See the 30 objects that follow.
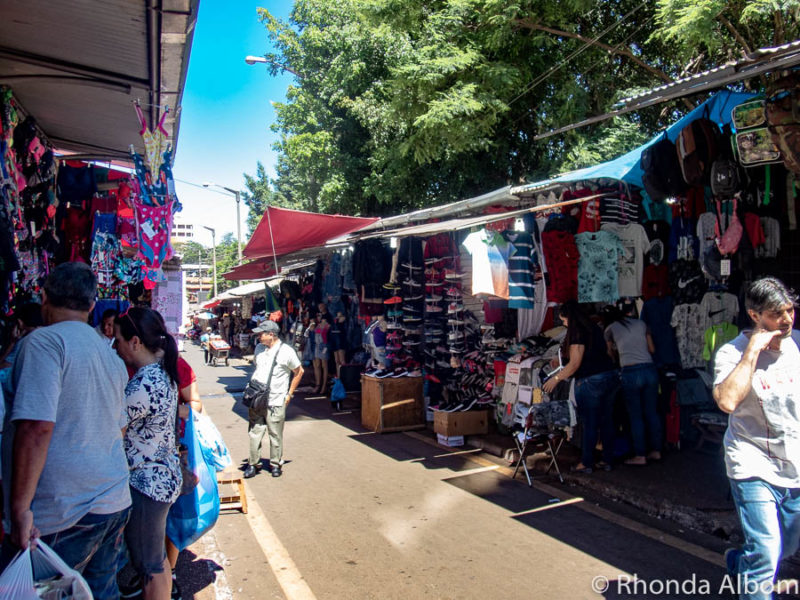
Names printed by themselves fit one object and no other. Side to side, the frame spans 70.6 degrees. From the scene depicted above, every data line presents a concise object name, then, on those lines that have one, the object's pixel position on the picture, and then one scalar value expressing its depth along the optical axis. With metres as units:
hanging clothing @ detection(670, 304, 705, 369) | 6.48
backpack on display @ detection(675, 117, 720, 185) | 5.33
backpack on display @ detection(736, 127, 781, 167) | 4.59
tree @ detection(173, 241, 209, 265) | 96.56
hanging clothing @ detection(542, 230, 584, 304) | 6.67
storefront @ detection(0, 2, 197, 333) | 3.95
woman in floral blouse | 3.12
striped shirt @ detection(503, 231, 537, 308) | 6.95
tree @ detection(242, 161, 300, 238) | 41.19
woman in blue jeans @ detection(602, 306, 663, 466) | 6.62
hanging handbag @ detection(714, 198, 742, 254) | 5.60
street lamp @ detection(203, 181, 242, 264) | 27.58
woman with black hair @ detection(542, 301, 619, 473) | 6.48
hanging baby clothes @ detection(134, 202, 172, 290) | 5.80
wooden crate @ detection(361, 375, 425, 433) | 9.48
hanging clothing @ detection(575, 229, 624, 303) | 6.51
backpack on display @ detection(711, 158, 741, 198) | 5.28
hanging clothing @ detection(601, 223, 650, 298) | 6.63
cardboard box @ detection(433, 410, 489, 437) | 8.31
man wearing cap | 7.02
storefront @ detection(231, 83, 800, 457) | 5.50
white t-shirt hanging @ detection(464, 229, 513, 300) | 6.81
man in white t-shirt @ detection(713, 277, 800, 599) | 3.08
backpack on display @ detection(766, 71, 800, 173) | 4.14
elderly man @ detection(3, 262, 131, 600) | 2.31
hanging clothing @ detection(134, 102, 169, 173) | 5.30
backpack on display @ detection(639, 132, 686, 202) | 5.61
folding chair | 6.48
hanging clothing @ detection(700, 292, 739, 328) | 6.20
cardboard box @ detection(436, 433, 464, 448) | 8.38
